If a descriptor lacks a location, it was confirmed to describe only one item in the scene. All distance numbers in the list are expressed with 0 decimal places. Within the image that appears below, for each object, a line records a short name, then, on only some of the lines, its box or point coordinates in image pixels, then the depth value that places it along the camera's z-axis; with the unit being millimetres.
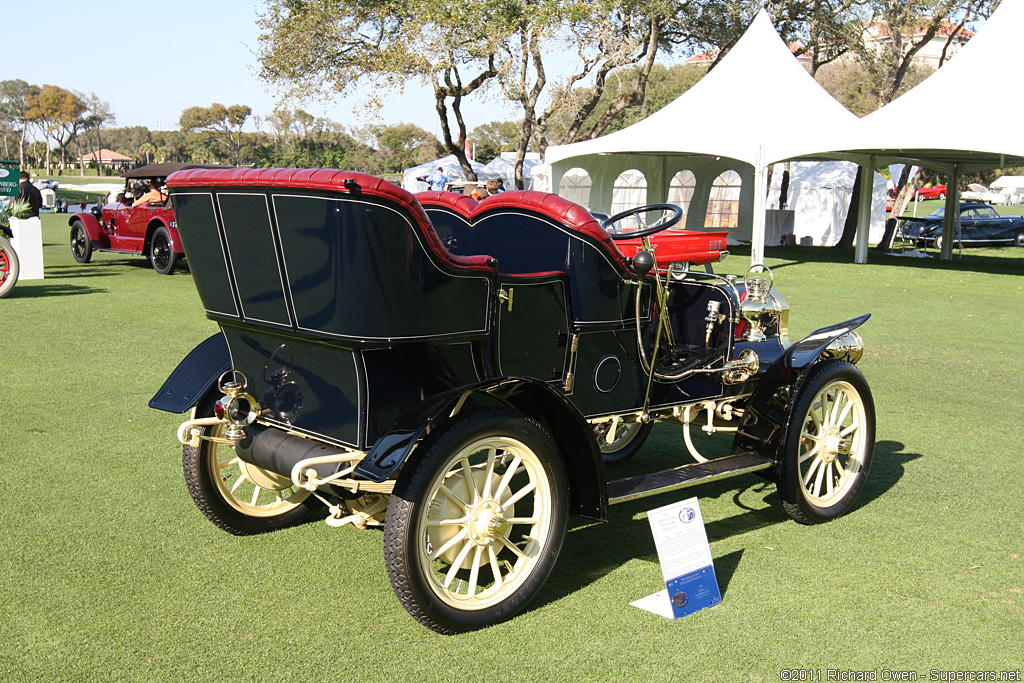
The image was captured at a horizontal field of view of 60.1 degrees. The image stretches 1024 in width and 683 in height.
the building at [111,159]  90838
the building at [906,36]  26845
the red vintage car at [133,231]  14961
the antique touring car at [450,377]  2863
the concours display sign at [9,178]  13422
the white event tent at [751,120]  17188
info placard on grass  3256
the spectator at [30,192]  16841
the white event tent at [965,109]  15805
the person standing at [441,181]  19031
